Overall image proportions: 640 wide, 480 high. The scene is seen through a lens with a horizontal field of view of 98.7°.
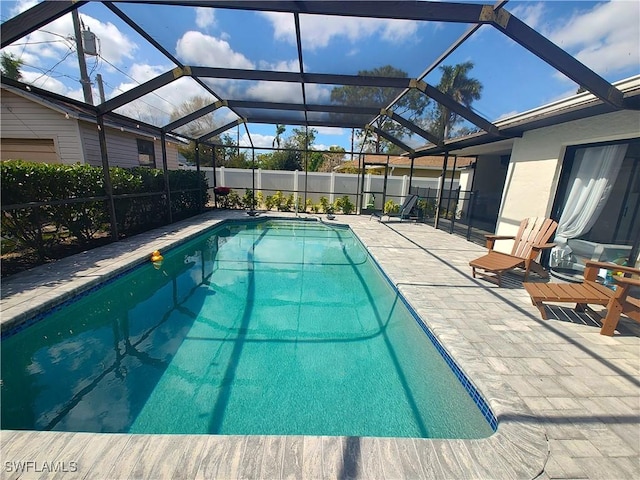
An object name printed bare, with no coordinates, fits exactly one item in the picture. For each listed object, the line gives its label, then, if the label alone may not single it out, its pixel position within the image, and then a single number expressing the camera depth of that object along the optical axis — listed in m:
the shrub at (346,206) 12.77
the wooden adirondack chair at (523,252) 4.47
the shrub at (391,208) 13.16
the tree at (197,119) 7.71
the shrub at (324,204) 12.67
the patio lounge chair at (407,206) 11.33
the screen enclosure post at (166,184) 8.20
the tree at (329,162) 29.46
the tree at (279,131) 29.86
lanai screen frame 3.10
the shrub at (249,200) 12.84
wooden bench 2.95
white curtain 4.21
